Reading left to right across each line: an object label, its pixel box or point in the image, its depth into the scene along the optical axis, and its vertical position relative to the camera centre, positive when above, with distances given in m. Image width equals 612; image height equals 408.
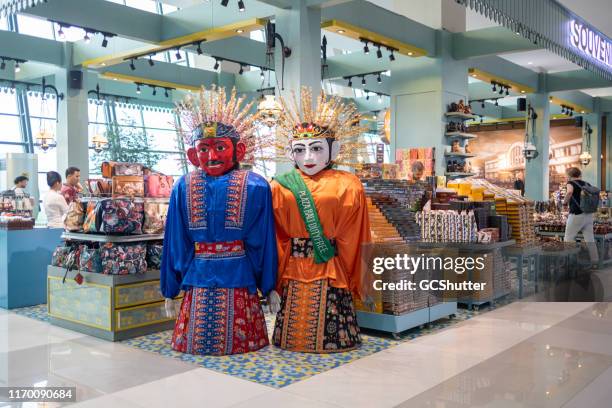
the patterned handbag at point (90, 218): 5.10 -0.17
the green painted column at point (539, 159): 14.31 +0.97
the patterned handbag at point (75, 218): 5.40 -0.17
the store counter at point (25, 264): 6.09 -0.68
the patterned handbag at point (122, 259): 4.92 -0.49
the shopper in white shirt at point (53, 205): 6.95 -0.07
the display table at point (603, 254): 4.12 -0.38
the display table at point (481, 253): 5.05 -0.49
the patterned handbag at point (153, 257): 5.23 -0.50
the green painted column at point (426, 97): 10.02 +1.75
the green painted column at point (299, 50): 7.57 +1.90
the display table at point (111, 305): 4.88 -0.89
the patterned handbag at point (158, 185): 5.51 +0.13
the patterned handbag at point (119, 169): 5.30 +0.26
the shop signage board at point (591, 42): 6.37 +1.76
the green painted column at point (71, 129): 11.92 +1.40
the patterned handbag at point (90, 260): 5.06 -0.52
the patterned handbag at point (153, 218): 5.22 -0.17
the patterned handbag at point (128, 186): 5.23 +0.11
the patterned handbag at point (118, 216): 4.95 -0.14
